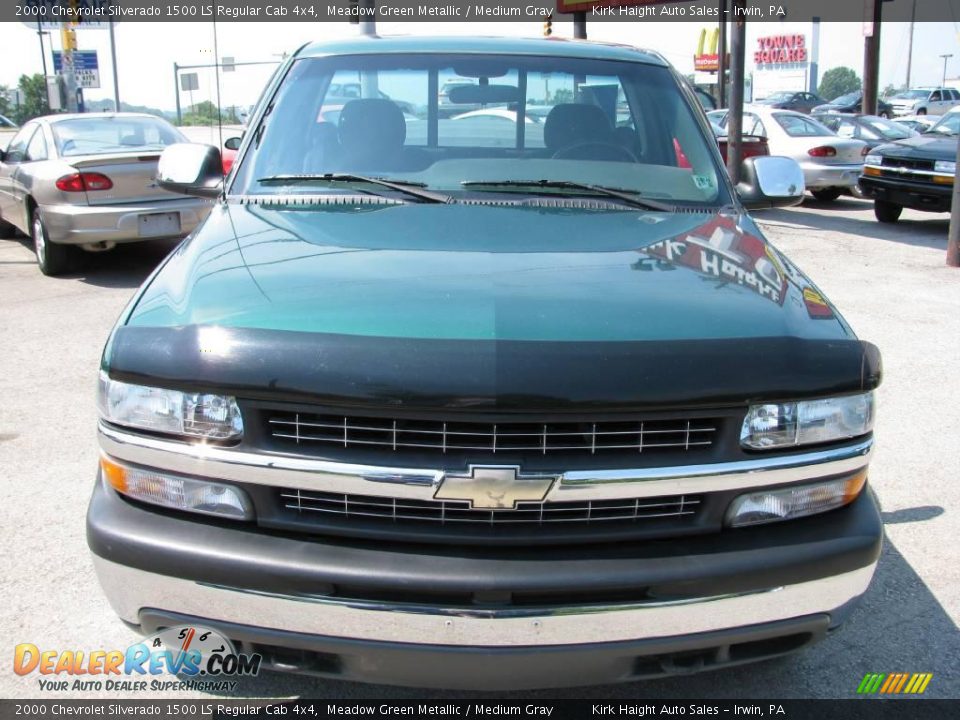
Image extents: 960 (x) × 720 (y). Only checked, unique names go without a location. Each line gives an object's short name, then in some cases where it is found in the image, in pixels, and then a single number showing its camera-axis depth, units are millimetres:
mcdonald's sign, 52938
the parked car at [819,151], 15086
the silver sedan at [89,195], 8664
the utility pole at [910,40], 71150
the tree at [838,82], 129625
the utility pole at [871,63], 25347
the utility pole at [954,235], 9953
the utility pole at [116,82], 28359
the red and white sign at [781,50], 65000
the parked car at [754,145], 14781
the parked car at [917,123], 22703
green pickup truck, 2037
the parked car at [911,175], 12008
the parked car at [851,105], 38125
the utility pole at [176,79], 27297
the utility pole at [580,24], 18500
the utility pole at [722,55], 17147
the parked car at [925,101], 42750
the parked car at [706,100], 17631
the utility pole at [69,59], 23297
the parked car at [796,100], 41850
